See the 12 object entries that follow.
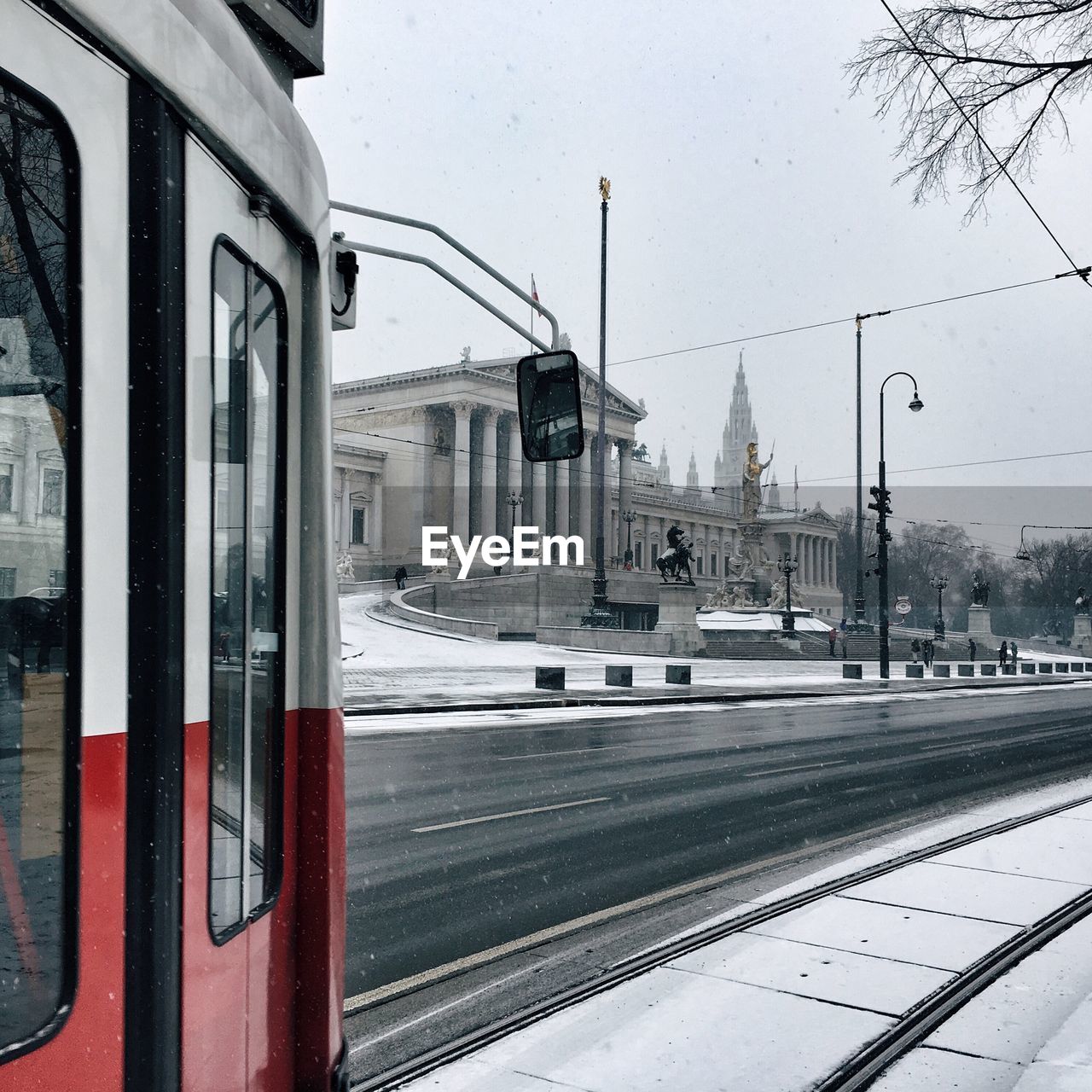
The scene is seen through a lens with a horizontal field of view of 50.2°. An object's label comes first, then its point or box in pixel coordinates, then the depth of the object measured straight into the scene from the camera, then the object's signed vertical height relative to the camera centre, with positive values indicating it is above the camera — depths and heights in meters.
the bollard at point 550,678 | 26.92 -2.65
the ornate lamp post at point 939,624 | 77.55 -4.23
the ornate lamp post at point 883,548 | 39.97 +0.55
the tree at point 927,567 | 140.62 -0.53
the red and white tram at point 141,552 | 1.62 +0.02
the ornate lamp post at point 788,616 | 62.71 -2.88
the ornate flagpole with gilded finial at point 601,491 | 42.25 +2.89
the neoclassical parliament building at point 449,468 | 87.62 +7.56
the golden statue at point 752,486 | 68.69 +4.62
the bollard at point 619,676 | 29.72 -2.86
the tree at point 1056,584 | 118.44 -2.31
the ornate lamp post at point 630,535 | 82.31 +2.58
